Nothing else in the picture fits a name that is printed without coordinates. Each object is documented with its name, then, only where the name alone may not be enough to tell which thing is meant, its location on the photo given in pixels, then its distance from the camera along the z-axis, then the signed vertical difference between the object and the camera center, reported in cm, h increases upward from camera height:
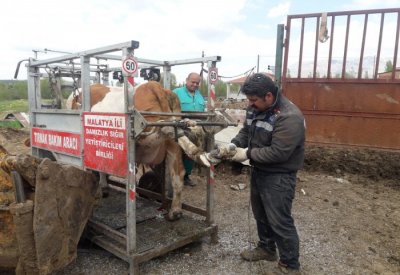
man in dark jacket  280 -52
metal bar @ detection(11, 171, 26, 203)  269 -77
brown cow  378 -48
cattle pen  289 -59
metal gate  579 +2
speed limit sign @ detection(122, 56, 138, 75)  275 +16
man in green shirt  501 -10
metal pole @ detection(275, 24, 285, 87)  631 +67
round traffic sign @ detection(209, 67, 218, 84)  375 +14
